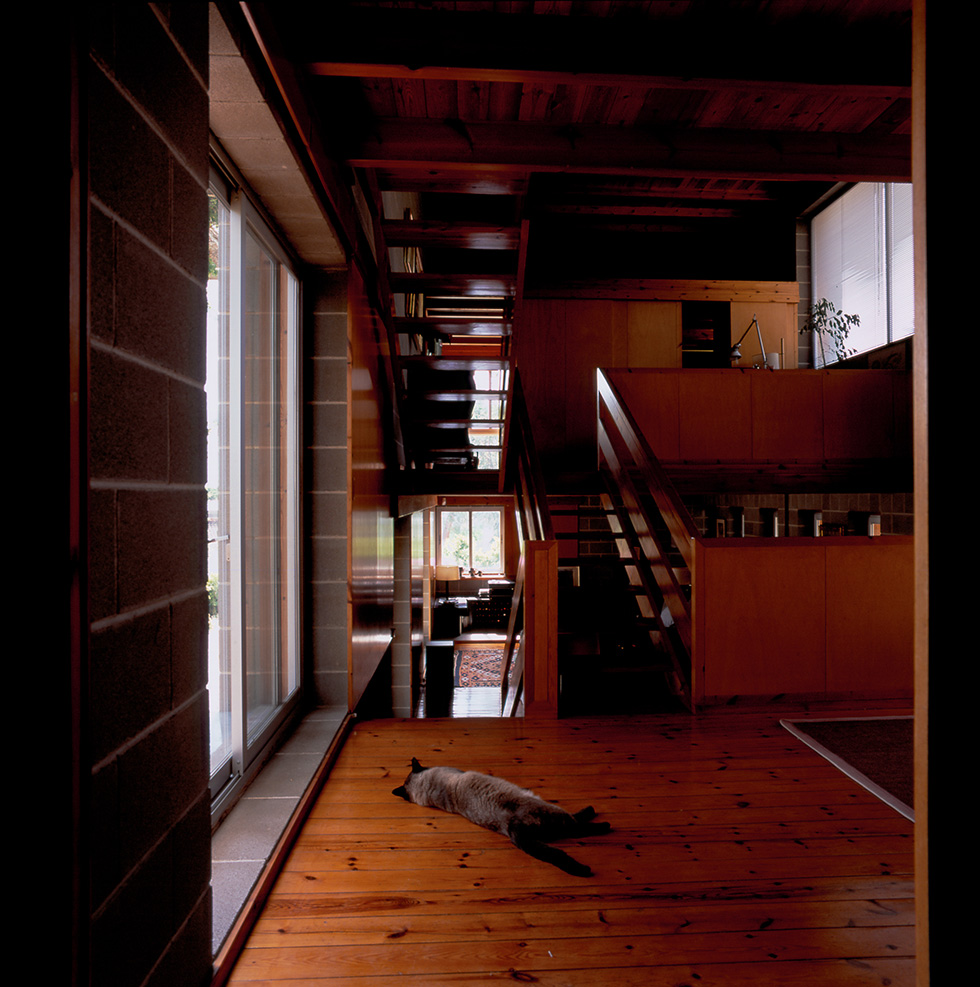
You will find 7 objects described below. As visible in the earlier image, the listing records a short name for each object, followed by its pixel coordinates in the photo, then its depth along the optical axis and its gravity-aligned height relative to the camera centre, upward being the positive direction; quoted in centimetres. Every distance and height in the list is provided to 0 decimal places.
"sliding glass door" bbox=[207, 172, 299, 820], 235 +3
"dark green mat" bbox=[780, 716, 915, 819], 266 -123
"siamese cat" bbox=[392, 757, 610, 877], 218 -118
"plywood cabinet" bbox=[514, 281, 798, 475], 775 +182
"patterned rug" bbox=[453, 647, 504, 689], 1038 -302
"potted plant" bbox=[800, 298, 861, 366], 775 +220
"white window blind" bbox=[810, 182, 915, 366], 730 +298
